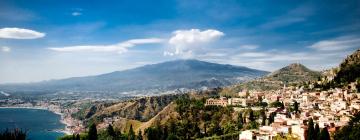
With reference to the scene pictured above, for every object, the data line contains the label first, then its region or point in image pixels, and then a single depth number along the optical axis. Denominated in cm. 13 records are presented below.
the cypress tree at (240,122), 7865
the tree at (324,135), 4903
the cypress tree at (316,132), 5090
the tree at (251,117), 8254
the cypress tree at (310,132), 5122
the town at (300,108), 5700
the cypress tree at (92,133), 7491
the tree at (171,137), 7293
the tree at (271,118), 7398
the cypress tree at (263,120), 7500
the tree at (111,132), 8519
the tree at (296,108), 8306
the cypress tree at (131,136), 8046
